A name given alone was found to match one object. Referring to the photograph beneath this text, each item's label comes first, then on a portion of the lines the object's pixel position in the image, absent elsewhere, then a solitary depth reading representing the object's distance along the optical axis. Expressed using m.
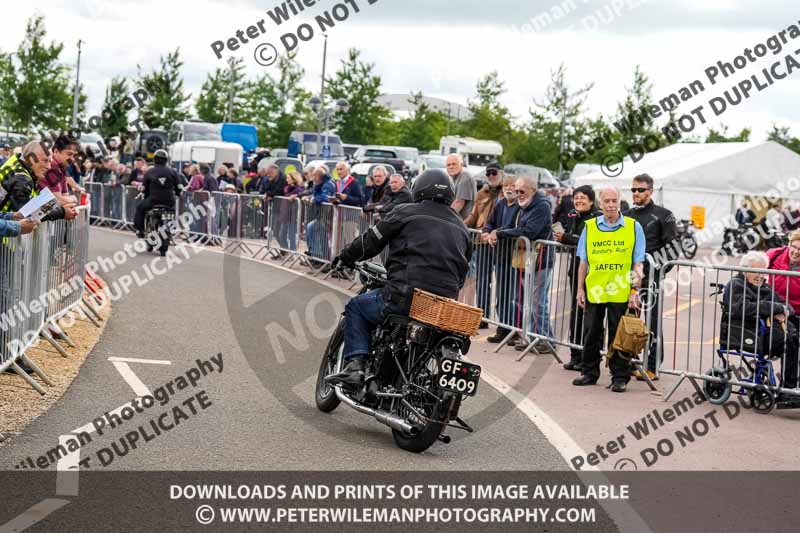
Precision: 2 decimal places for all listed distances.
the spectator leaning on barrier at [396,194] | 13.63
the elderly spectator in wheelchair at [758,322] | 9.74
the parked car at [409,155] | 49.86
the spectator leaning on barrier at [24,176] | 9.45
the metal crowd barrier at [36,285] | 8.59
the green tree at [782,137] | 88.38
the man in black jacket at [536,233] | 12.30
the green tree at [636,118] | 52.00
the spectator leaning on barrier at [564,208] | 14.89
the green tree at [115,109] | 55.30
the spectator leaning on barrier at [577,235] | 11.72
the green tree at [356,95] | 64.69
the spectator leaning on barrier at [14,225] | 7.77
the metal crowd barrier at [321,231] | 19.72
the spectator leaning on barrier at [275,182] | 23.44
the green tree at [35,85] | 59.84
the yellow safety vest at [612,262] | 10.47
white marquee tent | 37.41
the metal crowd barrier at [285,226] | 21.64
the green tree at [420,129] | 75.31
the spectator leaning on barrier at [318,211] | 20.22
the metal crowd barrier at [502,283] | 12.54
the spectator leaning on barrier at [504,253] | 12.91
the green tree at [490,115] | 66.81
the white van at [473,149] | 54.72
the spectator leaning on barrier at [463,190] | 14.54
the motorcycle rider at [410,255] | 7.59
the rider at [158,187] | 23.00
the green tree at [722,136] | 79.94
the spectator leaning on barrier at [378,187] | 16.36
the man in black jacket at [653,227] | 11.01
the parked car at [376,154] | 48.80
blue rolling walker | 9.70
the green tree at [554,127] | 58.00
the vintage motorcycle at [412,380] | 7.14
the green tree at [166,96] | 62.93
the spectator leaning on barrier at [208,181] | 27.69
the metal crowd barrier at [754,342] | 9.73
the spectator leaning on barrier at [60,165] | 12.50
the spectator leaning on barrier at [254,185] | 28.72
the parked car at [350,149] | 55.28
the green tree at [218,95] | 68.31
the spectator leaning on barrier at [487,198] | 14.38
